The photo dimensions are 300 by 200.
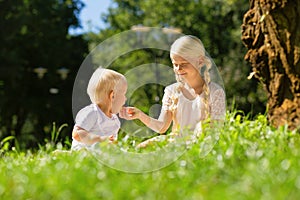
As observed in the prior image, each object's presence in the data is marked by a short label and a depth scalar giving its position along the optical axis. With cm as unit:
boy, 490
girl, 480
